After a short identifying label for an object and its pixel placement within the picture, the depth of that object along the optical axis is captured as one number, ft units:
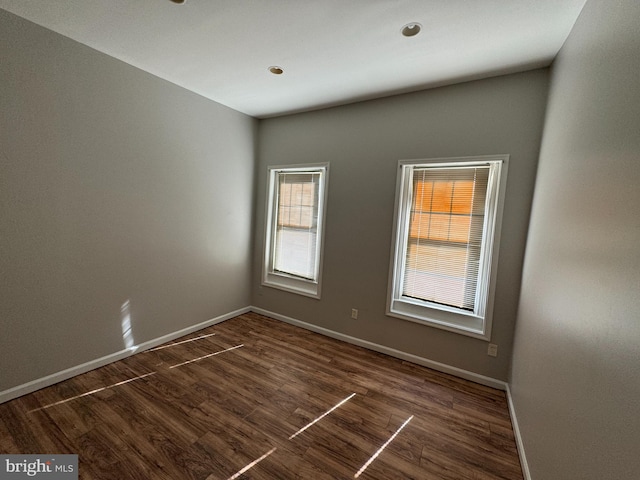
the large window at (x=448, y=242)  7.75
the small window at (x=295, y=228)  10.87
